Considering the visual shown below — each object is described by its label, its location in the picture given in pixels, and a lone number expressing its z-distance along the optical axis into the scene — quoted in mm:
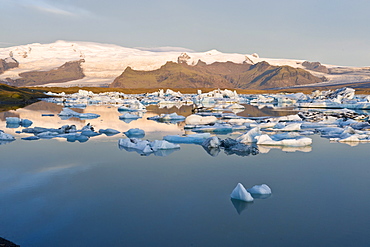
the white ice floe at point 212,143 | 10422
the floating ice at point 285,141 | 10727
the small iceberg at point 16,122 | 16531
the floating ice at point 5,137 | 11969
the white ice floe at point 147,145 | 9844
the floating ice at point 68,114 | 21938
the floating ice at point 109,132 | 13586
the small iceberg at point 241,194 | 5641
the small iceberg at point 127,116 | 20117
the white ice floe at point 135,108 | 28522
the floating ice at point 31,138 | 12171
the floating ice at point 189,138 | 11423
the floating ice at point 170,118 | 19138
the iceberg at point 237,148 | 9719
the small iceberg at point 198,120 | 16708
